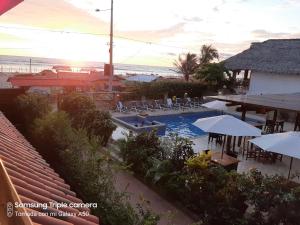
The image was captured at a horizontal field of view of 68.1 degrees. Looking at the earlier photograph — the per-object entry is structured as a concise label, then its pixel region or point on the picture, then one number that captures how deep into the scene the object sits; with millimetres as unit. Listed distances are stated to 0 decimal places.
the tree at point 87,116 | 8335
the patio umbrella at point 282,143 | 5890
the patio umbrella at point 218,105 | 11670
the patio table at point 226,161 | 6654
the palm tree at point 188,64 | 27201
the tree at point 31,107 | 8143
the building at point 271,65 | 16777
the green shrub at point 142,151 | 6502
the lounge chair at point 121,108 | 14069
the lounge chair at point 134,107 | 14432
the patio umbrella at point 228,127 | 7509
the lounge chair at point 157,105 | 15323
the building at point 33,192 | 995
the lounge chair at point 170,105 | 15767
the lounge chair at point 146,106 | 14971
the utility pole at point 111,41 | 13753
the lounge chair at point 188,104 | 16410
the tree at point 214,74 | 19083
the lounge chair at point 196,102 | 16799
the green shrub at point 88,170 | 3649
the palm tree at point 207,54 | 27539
